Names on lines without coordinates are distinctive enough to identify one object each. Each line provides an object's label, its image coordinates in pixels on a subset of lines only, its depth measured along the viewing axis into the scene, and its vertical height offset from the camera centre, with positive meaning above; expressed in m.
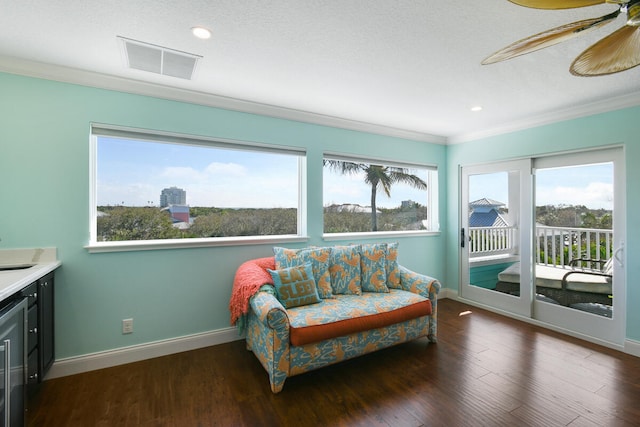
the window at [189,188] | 2.76 +0.27
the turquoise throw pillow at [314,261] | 2.96 -0.48
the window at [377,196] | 3.91 +0.26
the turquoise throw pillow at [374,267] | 3.19 -0.59
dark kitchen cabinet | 1.97 -0.81
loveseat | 2.28 -0.83
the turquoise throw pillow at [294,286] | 2.67 -0.66
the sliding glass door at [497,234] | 3.75 -0.29
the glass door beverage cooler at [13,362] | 1.49 -0.79
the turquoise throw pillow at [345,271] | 3.09 -0.61
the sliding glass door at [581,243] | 3.04 -0.34
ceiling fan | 1.18 +0.77
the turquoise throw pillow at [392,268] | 3.32 -0.62
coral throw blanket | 2.52 -0.61
